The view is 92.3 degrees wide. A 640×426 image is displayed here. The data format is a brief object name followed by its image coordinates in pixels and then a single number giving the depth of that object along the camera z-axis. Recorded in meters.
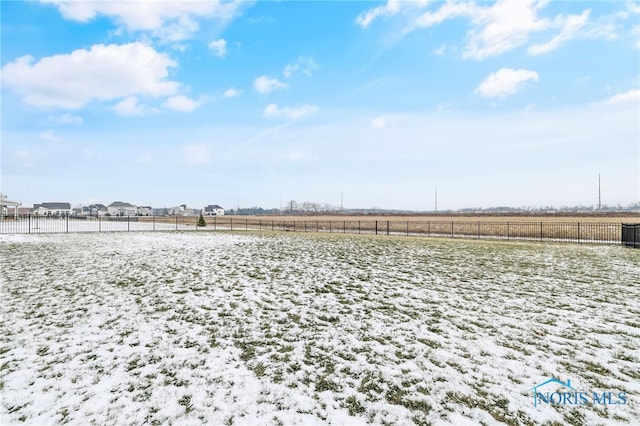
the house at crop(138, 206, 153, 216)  130.26
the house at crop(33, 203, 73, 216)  99.26
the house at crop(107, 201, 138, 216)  117.62
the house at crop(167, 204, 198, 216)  146.50
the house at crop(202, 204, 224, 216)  143.75
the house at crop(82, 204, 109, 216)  121.30
